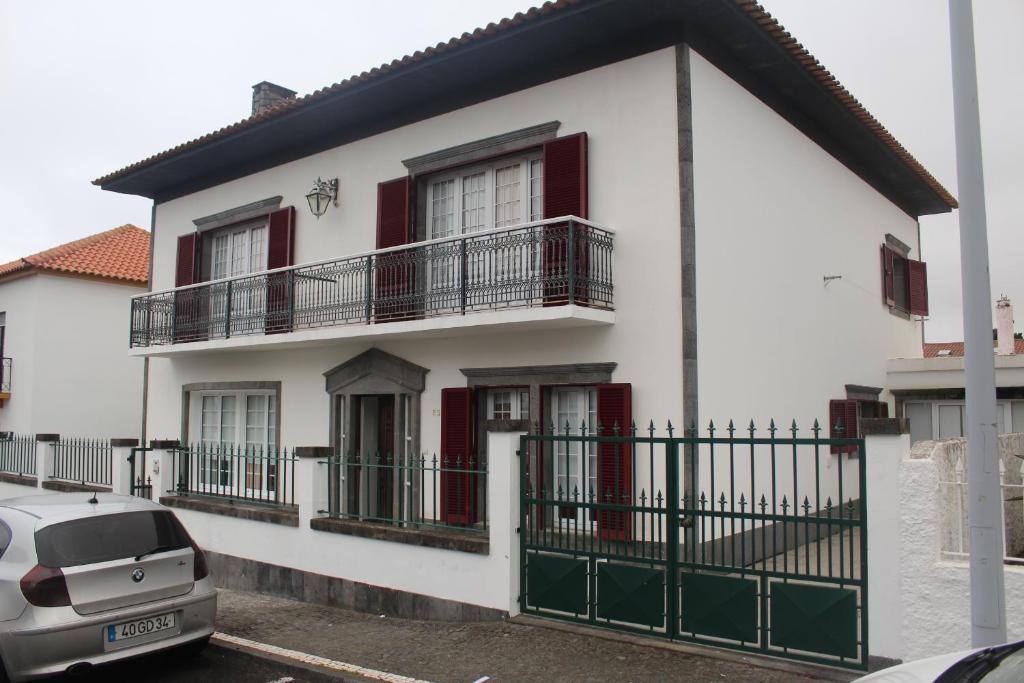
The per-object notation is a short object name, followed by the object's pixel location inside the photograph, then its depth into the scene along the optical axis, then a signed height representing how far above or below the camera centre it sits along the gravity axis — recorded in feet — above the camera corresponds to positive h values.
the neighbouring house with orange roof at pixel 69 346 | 65.72 +5.54
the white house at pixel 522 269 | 30.71 +6.47
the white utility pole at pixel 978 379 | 15.20 +0.57
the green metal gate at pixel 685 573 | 20.39 -4.64
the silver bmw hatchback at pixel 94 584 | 19.81 -4.46
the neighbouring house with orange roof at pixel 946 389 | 46.62 +1.21
